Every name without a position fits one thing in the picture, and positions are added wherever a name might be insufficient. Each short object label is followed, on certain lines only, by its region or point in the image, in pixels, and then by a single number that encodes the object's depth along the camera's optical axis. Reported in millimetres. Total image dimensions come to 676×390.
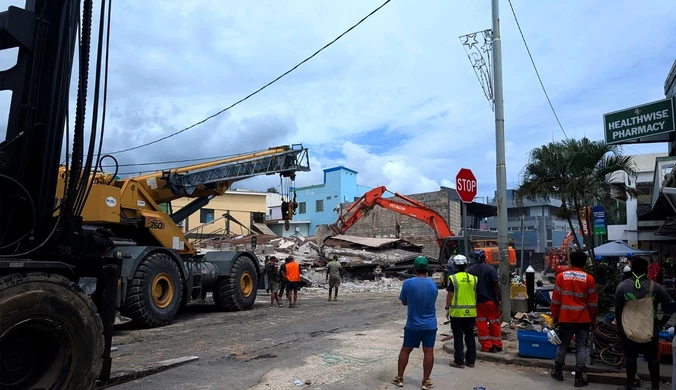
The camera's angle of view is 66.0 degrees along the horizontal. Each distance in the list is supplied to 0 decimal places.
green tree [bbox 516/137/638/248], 13945
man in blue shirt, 6305
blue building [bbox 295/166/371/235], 50125
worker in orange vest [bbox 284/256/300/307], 15648
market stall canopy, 19094
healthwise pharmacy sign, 14918
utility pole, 9383
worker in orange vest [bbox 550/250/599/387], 6453
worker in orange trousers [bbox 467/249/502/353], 8016
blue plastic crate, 7402
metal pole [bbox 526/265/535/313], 11109
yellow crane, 10984
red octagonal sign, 8414
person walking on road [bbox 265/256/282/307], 16062
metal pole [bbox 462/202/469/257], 8382
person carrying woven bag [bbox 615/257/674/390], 5891
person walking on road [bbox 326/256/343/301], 17719
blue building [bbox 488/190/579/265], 52375
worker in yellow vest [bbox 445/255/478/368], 7391
